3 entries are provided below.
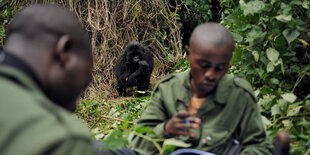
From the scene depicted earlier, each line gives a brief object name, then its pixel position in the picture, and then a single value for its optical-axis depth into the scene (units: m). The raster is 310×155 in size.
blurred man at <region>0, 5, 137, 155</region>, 0.71
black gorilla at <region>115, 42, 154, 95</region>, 5.74
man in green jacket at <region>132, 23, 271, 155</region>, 1.53
